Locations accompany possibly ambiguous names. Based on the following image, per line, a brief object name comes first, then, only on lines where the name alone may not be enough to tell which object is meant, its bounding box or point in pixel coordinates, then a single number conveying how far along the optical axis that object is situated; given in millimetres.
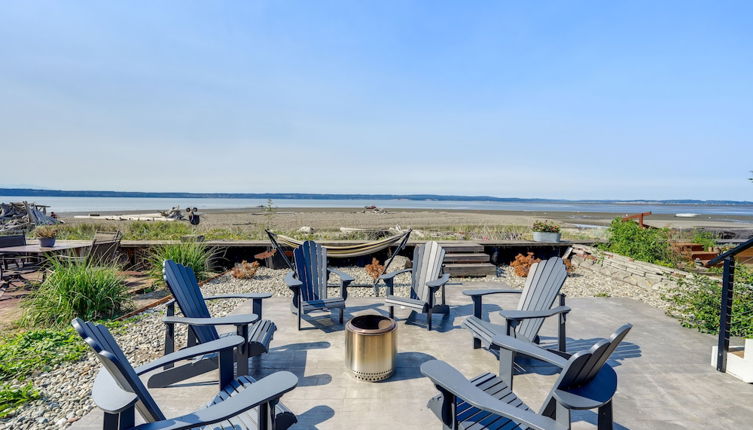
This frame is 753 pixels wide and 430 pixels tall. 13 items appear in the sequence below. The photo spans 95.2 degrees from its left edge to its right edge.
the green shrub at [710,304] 3281
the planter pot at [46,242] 5477
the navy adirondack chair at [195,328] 2234
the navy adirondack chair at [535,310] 2494
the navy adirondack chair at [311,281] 3430
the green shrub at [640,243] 6175
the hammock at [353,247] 5902
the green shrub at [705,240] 7148
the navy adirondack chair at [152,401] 1150
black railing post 2598
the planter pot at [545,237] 7488
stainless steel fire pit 2420
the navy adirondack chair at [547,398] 1248
